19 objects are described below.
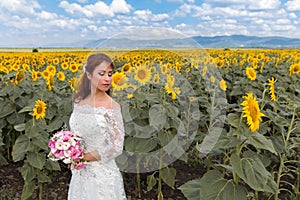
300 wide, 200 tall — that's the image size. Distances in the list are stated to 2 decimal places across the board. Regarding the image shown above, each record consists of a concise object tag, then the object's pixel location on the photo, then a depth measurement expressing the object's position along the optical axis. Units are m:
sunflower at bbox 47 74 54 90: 4.63
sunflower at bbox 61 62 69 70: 7.63
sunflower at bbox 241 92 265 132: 2.21
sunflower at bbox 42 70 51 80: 5.32
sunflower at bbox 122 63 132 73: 4.28
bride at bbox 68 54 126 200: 2.60
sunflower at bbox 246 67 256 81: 5.29
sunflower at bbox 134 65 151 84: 3.97
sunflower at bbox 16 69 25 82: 4.77
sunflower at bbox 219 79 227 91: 4.27
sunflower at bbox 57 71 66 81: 5.30
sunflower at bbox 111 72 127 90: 3.32
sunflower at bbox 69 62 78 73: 6.85
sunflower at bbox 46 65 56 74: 5.94
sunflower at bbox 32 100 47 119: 3.36
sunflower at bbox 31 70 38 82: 5.36
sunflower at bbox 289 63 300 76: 6.16
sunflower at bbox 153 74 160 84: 4.15
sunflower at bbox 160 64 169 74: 4.50
